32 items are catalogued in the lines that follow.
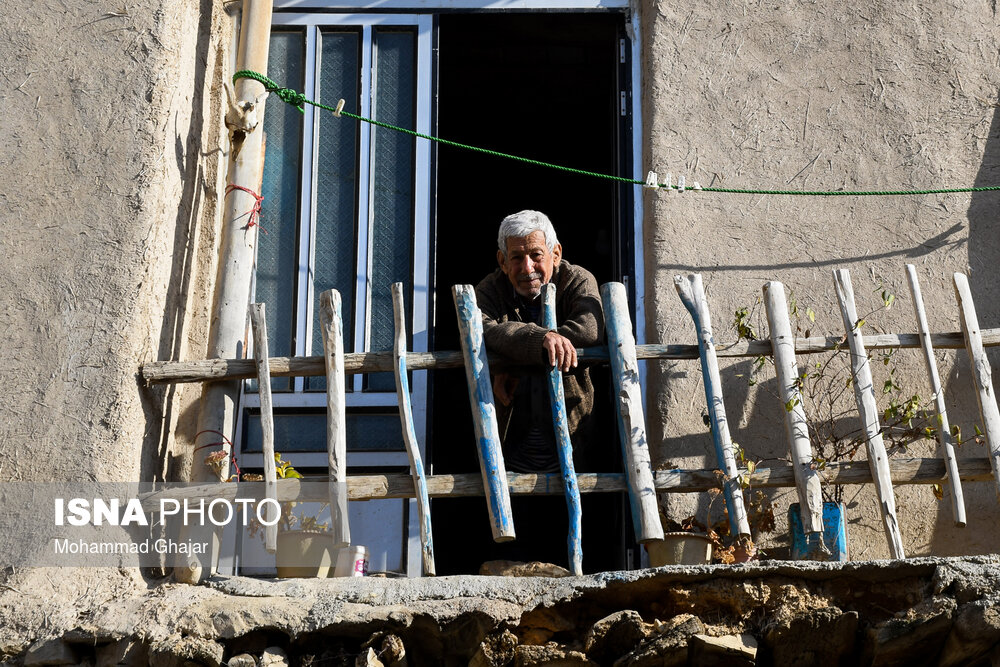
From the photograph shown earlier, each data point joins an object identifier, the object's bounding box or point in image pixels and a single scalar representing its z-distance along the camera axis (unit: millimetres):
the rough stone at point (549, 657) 4039
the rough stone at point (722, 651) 3990
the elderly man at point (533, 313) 4996
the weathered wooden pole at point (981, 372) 4492
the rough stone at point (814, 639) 4000
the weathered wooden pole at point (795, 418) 4398
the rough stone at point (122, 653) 4127
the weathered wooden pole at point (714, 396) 4375
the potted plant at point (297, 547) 4625
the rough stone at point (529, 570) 4297
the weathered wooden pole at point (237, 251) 4797
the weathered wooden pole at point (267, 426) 4414
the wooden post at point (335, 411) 4391
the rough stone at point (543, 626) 4105
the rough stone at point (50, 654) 4164
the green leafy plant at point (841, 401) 4848
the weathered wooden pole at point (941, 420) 4414
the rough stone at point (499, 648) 4047
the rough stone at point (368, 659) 4016
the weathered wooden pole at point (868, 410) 4367
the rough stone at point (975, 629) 3832
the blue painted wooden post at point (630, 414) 4367
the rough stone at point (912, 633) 3887
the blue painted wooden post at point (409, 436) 4332
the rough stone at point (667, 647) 3977
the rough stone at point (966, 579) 3910
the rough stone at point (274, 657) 4062
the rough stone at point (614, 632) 4039
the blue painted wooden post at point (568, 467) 4332
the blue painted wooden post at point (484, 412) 4367
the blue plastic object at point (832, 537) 4477
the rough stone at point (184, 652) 4047
